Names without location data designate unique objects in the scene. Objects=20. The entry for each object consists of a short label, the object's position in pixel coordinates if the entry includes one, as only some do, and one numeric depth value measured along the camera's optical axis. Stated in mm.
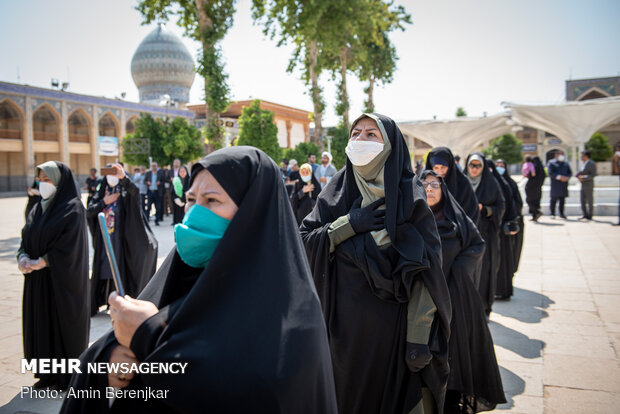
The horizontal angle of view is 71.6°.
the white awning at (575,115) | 18797
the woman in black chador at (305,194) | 8388
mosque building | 30891
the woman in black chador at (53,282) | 3367
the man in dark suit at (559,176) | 12398
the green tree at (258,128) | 18016
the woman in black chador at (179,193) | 12156
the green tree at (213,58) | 12305
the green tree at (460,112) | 53781
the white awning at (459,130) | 22609
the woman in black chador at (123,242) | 5152
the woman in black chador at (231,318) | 1147
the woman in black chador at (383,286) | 2156
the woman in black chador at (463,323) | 2762
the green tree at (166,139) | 20391
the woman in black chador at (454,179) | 3719
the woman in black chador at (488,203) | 4906
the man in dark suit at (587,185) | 11789
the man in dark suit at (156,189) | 13766
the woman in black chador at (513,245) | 5617
